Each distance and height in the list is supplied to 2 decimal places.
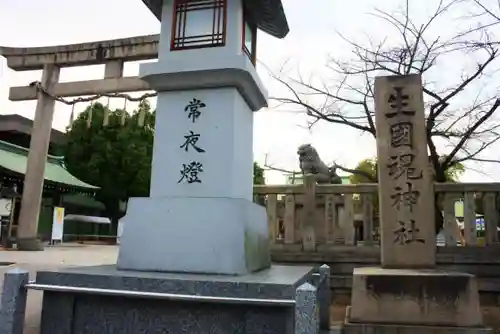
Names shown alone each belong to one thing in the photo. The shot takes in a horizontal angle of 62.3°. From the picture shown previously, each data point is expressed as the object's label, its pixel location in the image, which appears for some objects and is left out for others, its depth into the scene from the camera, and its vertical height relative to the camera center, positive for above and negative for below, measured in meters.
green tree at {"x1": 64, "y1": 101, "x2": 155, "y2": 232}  28.30 +5.24
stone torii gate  13.19 +5.06
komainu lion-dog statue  8.49 +1.52
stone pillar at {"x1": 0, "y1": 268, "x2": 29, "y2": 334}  3.00 -0.52
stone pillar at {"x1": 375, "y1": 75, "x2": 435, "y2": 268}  5.41 +0.89
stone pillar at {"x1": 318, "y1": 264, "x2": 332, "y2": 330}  4.53 -0.64
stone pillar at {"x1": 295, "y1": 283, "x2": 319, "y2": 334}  2.52 -0.44
